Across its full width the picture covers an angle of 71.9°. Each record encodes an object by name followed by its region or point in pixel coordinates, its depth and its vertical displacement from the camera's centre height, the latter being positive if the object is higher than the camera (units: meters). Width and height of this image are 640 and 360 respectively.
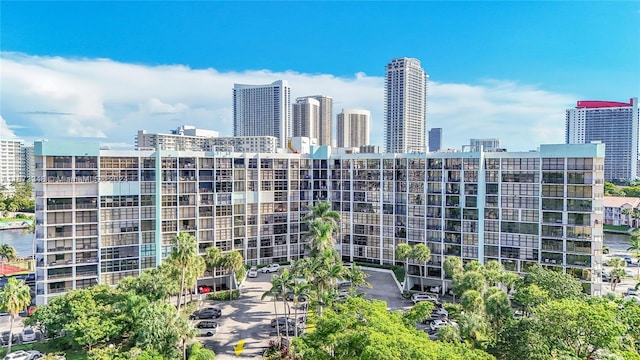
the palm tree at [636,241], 90.19 -14.46
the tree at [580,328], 35.59 -12.73
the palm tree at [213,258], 64.81 -12.83
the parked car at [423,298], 65.44 -18.91
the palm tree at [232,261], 64.38 -13.13
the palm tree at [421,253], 68.06 -12.43
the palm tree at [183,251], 50.19 -9.18
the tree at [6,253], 84.81 -16.02
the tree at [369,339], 28.05 -11.85
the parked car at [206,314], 58.65 -19.20
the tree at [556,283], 48.25 -12.50
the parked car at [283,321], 56.84 -19.56
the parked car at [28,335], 52.34 -19.75
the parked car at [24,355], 46.59 -19.78
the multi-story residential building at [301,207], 61.91 -5.60
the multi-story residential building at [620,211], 137.88 -11.84
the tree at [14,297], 46.94 -13.65
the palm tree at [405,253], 69.62 -12.85
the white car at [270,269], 78.81 -17.43
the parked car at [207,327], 54.03 -19.50
